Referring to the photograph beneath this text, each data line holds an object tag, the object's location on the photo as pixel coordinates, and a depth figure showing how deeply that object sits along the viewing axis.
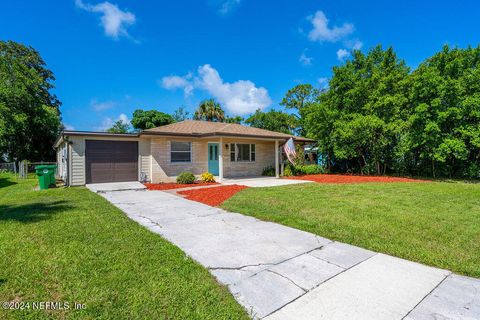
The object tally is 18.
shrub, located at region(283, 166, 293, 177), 16.47
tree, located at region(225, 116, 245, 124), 35.91
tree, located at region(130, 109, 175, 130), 32.84
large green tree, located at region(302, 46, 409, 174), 15.11
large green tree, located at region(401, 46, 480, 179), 12.55
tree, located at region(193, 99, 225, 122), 31.02
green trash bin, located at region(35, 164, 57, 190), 10.87
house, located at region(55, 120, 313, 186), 11.69
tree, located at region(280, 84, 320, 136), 31.97
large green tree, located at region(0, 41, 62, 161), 20.20
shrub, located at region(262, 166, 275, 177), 16.47
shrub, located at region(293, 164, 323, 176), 17.25
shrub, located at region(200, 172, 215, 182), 13.51
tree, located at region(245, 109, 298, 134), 32.88
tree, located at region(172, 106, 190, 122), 39.69
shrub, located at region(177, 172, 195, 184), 12.93
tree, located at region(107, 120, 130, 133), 42.92
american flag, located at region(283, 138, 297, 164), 15.91
